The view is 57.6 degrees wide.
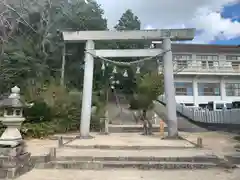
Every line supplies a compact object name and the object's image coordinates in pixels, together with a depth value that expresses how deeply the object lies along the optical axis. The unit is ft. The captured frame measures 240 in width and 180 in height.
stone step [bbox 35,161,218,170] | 19.04
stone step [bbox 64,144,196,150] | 25.34
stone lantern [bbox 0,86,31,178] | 16.65
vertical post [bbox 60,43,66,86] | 54.19
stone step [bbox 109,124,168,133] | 46.62
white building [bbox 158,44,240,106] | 84.84
